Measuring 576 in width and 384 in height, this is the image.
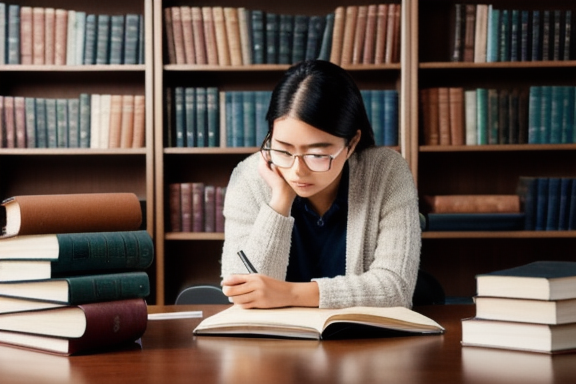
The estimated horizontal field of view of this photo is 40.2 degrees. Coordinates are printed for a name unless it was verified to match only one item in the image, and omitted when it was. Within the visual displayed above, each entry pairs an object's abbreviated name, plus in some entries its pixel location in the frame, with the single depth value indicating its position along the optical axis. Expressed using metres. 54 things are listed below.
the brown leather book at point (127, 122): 3.21
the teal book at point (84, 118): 3.23
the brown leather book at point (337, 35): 3.19
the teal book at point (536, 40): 3.18
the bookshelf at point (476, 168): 3.39
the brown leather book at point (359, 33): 3.19
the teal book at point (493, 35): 3.17
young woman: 1.62
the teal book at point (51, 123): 3.24
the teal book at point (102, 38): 3.21
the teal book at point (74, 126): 3.24
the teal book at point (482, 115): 3.20
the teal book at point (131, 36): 3.21
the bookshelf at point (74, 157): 3.42
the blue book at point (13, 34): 3.21
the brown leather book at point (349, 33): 3.19
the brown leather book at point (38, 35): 3.21
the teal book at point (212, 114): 3.23
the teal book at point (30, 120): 3.23
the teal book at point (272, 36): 3.21
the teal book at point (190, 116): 3.22
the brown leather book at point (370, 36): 3.19
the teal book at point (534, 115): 3.19
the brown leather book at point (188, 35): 3.20
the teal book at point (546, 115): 3.19
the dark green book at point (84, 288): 1.09
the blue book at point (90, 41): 3.20
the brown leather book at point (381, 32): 3.19
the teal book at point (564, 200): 3.21
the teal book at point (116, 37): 3.21
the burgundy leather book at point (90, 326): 1.10
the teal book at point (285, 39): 3.21
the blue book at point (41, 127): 3.24
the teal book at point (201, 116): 3.22
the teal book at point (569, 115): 3.19
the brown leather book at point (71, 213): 1.11
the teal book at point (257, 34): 3.20
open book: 1.23
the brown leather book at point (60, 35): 3.21
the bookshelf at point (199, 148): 3.19
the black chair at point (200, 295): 2.34
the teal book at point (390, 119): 3.21
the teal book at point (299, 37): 3.21
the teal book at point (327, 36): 3.20
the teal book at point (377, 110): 3.21
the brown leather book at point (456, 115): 3.19
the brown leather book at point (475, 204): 3.19
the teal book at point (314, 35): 3.21
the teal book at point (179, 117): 3.22
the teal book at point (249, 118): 3.23
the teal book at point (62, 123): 3.24
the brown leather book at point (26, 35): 3.21
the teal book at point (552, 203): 3.21
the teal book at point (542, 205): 3.21
